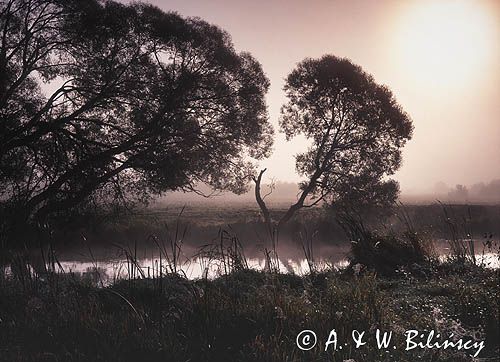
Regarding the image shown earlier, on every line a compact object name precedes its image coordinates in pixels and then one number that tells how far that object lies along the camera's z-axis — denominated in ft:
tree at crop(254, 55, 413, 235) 72.02
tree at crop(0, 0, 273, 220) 44.70
